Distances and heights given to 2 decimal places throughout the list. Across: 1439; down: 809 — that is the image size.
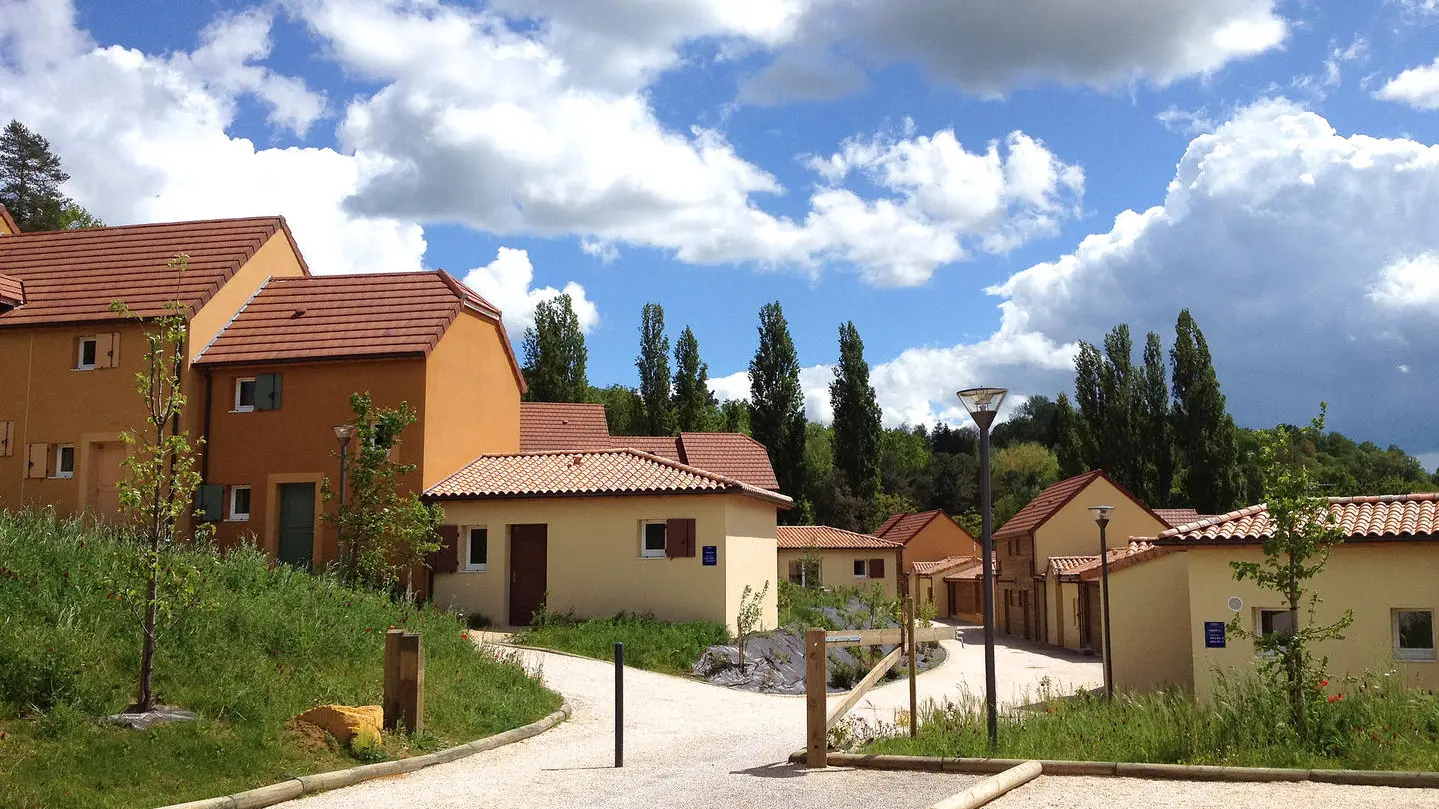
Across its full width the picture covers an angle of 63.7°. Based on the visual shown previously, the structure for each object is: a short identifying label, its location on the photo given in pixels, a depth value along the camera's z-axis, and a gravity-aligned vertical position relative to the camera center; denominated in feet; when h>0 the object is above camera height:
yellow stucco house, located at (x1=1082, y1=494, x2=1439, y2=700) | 61.98 -2.47
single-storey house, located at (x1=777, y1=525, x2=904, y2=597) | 175.11 -1.65
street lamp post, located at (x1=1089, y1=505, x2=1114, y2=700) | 74.01 -1.65
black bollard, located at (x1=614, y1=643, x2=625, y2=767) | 39.50 -5.37
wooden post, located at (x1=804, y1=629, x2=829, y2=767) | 37.29 -5.12
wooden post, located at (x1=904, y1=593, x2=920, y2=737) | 41.45 -3.91
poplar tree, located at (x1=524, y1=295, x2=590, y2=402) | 219.61 +36.49
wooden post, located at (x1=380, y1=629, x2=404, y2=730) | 40.97 -4.77
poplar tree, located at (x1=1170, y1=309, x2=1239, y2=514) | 188.44 +18.58
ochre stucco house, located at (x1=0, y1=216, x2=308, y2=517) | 86.63 +13.73
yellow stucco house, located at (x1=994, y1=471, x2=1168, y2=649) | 144.97 +1.16
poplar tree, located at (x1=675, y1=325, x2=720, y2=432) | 221.87 +30.59
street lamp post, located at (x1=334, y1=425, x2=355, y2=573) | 71.51 +7.01
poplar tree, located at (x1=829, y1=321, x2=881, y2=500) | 209.77 +22.77
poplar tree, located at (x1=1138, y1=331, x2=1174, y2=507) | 195.62 +18.20
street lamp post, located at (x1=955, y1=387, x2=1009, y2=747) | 39.19 +2.79
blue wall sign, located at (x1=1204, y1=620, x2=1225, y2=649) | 66.40 -5.12
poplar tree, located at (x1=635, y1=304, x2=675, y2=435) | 220.84 +33.70
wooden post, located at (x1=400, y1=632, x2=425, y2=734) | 40.86 -4.65
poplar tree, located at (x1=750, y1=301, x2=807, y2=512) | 202.59 +25.55
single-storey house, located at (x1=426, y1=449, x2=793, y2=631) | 82.28 +0.25
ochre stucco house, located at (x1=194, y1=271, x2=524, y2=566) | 87.61 +11.37
